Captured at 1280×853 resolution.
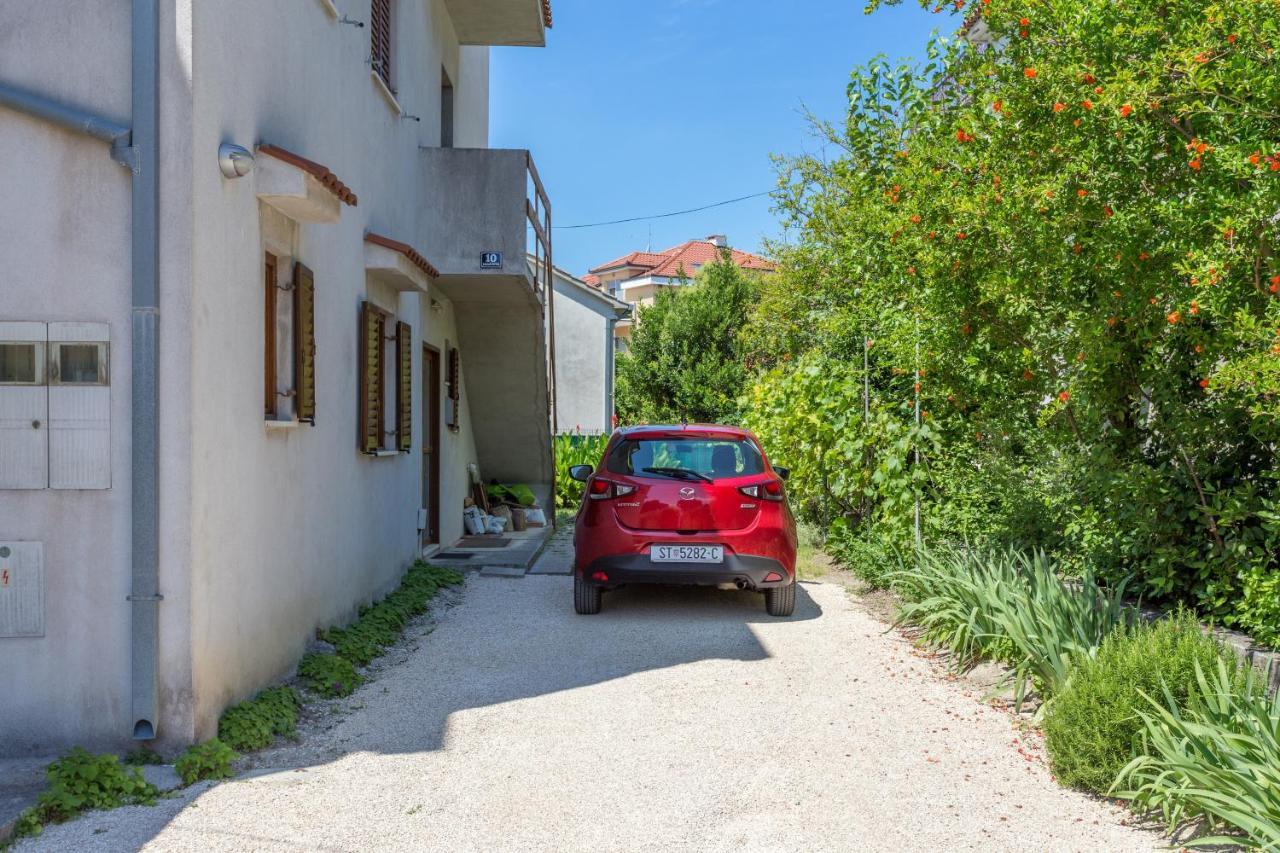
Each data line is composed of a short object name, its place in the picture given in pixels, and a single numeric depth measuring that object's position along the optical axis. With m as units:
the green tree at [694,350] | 32.12
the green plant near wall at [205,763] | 4.65
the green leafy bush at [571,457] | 19.39
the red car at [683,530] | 8.50
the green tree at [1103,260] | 4.58
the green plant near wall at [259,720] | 5.14
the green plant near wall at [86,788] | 4.22
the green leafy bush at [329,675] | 6.30
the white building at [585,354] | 34.38
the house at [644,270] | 61.87
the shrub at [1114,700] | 4.65
